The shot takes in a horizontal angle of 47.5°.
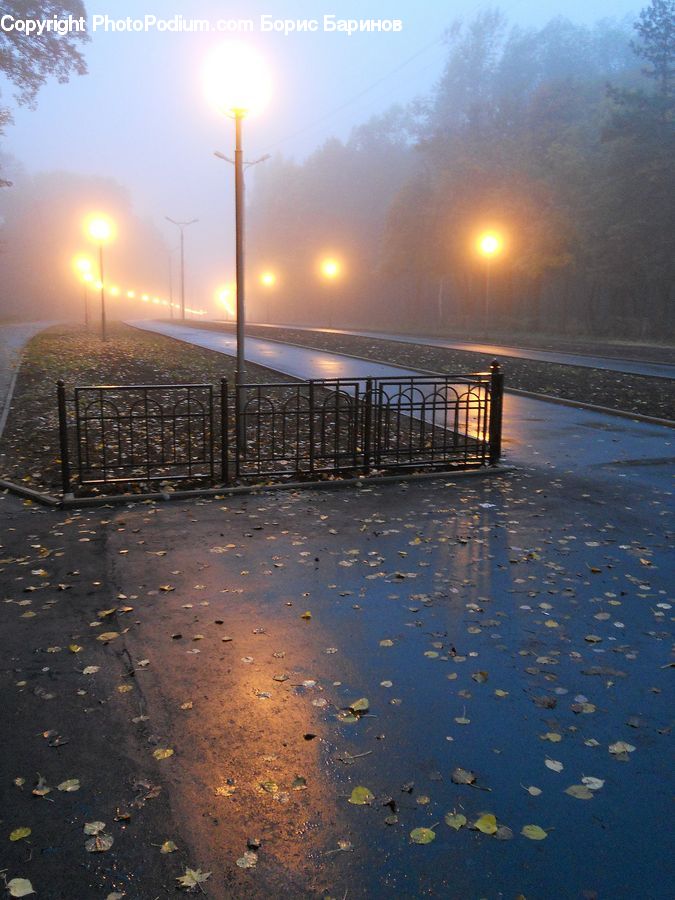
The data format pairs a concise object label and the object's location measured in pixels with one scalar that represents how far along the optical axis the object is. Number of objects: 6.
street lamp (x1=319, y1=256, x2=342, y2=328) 64.12
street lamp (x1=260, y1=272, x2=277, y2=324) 93.44
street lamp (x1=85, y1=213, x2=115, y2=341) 29.95
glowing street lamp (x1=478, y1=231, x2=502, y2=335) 36.40
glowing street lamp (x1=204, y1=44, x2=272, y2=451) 10.41
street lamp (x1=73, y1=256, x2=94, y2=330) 46.31
